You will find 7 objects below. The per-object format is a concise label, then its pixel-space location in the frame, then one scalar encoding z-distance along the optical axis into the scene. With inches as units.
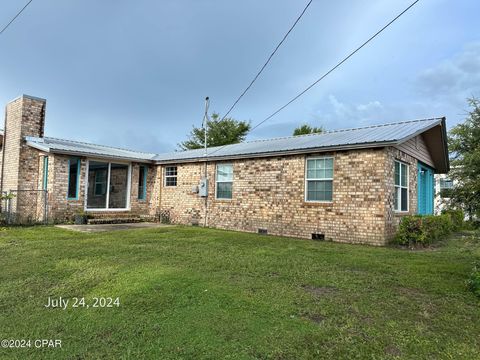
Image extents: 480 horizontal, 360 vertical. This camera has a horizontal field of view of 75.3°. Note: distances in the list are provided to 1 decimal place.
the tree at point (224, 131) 1413.6
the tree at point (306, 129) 1445.6
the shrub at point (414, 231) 346.0
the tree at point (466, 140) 695.1
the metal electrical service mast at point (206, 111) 537.3
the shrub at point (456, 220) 565.3
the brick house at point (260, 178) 360.8
